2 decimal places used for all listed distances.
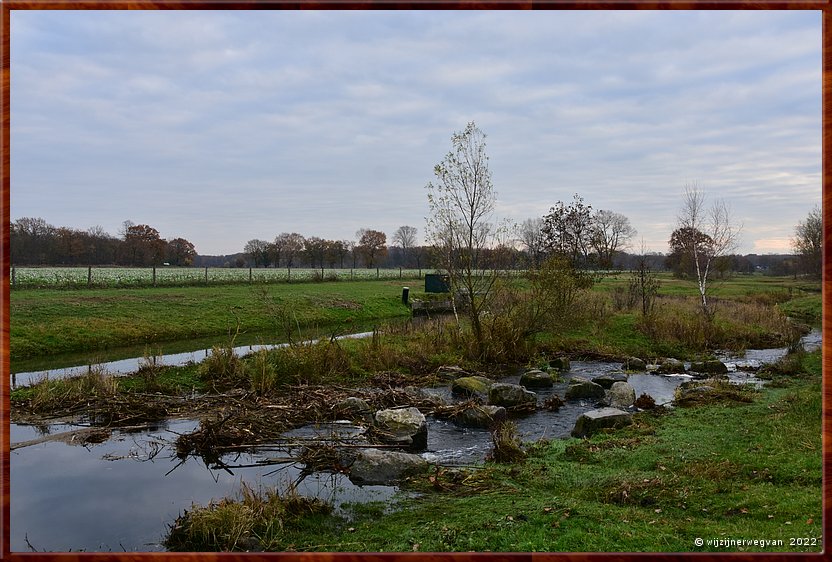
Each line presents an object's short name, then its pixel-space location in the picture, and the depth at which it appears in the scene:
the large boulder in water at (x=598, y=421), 10.60
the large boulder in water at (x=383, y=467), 8.27
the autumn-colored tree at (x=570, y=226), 37.78
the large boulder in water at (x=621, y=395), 13.02
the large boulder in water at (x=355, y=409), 11.70
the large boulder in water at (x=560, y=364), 18.16
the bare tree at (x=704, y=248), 26.14
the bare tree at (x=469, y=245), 18.05
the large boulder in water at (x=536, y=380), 15.35
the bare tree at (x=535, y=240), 27.28
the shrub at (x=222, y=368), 14.49
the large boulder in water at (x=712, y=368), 16.94
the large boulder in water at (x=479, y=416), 11.37
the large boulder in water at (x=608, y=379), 15.30
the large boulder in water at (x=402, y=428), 9.91
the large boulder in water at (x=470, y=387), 14.11
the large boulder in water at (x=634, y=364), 18.26
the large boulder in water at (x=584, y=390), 13.96
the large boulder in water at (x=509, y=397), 12.82
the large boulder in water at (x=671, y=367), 17.61
